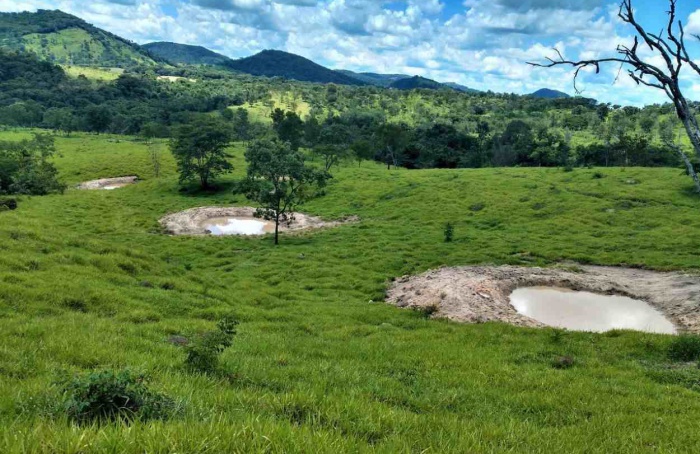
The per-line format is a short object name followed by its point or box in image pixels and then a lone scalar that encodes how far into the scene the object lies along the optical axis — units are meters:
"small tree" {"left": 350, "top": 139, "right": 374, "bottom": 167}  96.39
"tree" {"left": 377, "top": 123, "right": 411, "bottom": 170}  101.88
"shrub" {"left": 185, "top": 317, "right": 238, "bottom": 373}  9.04
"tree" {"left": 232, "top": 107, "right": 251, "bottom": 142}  148.61
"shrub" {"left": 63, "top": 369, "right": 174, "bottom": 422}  5.29
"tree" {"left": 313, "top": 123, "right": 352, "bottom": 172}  82.96
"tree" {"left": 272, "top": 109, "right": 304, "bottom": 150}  107.75
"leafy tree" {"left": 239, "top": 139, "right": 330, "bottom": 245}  39.44
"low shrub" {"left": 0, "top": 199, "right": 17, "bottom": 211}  44.83
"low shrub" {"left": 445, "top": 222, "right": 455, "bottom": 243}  39.72
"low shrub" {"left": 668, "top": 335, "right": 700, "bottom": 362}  15.27
